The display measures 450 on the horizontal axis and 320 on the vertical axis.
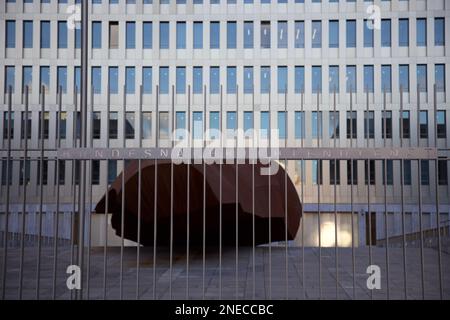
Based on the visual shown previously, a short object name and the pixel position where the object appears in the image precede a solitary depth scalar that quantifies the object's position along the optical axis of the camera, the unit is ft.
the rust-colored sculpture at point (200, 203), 40.70
